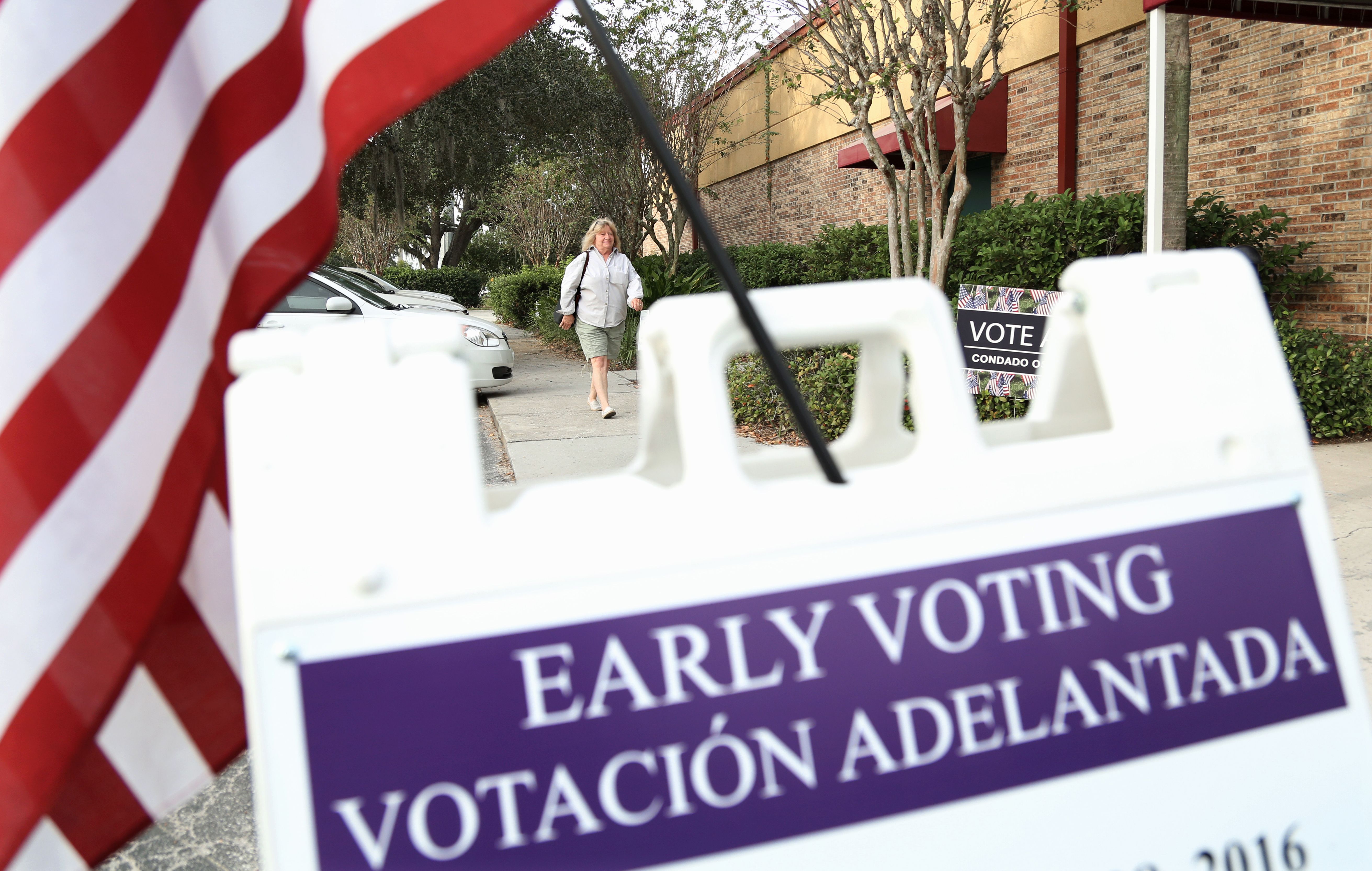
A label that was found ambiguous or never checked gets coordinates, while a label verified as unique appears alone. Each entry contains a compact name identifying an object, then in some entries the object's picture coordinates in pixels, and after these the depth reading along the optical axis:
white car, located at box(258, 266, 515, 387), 9.51
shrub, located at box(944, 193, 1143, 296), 8.13
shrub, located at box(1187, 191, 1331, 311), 7.92
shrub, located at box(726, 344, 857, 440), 7.44
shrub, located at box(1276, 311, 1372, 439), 6.74
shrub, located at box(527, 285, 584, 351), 16.62
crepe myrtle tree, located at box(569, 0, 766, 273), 17.25
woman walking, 9.14
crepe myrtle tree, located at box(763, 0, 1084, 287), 7.61
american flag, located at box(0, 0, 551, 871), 1.26
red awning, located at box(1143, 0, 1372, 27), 6.59
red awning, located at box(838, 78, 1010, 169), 11.76
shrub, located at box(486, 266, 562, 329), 20.95
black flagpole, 1.06
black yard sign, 5.39
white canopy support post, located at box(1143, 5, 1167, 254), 5.95
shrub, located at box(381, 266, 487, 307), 26.70
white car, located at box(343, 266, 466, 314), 12.34
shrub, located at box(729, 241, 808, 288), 16.80
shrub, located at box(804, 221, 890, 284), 12.08
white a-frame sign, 0.93
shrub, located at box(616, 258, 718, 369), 14.09
